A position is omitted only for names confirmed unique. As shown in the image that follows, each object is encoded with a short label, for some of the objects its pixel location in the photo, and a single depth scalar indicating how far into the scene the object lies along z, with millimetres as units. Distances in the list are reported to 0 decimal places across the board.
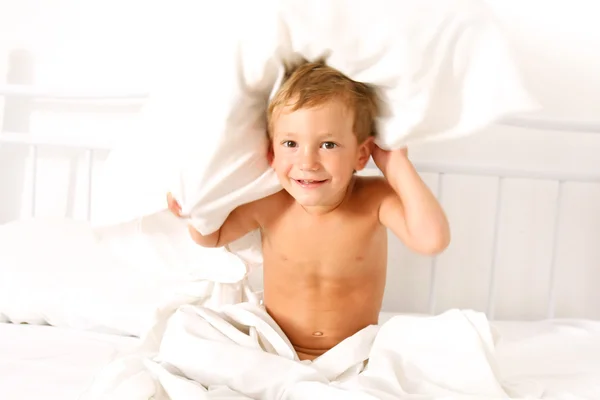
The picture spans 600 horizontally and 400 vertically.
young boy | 846
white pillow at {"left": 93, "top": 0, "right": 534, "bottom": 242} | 795
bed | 1113
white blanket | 782
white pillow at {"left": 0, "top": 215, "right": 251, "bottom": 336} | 1069
